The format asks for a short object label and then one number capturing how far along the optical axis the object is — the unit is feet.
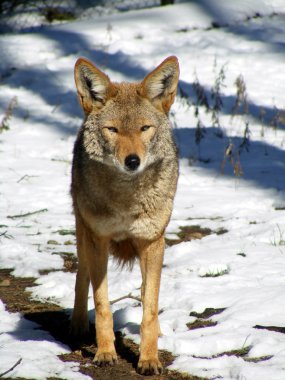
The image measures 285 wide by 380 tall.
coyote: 31.07
